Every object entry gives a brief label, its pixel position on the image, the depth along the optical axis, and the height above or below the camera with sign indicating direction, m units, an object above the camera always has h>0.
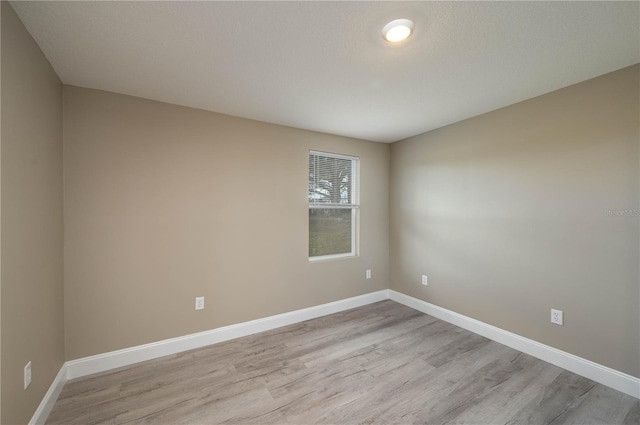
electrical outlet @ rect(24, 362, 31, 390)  1.46 -0.94
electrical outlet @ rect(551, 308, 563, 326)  2.24 -0.94
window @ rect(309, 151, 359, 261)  3.39 +0.08
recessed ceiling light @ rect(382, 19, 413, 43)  1.42 +1.04
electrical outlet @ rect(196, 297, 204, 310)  2.57 -0.92
